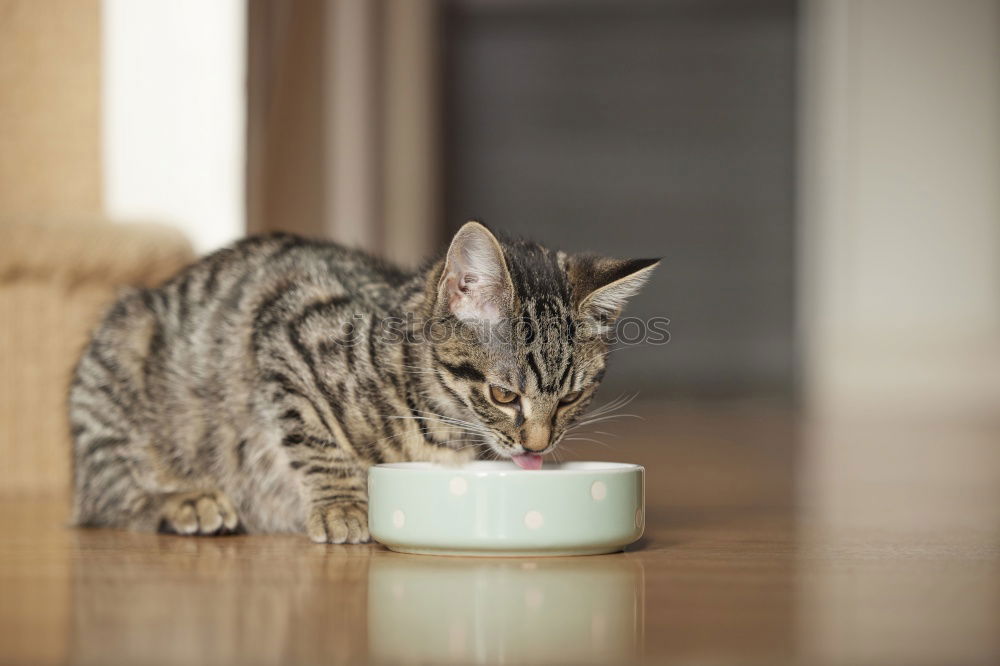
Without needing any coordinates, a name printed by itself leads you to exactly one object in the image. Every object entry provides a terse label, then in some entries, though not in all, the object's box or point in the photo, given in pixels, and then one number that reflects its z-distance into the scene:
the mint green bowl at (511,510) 1.23
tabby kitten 1.31
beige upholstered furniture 1.58
